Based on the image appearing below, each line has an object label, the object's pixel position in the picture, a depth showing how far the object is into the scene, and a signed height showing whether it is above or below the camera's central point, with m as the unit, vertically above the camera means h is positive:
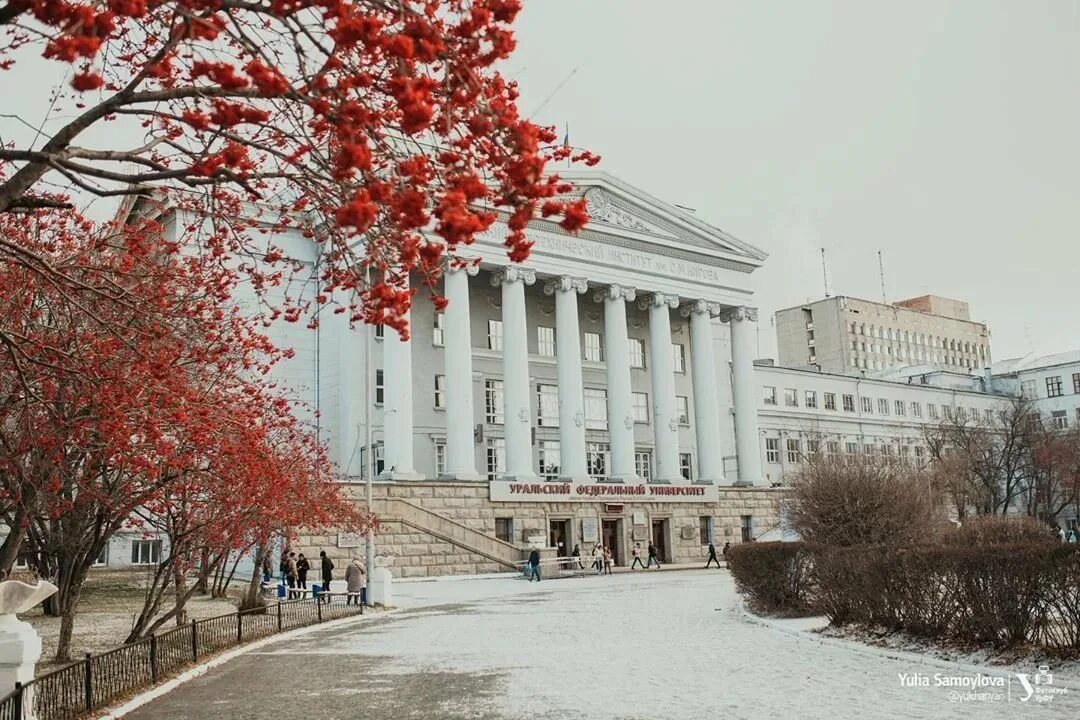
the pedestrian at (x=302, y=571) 31.81 -1.36
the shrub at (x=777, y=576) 19.27 -1.34
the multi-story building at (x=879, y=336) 114.44 +22.39
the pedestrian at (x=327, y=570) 32.19 -1.36
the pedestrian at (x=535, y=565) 38.50 -1.76
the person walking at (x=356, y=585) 27.41 -1.64
